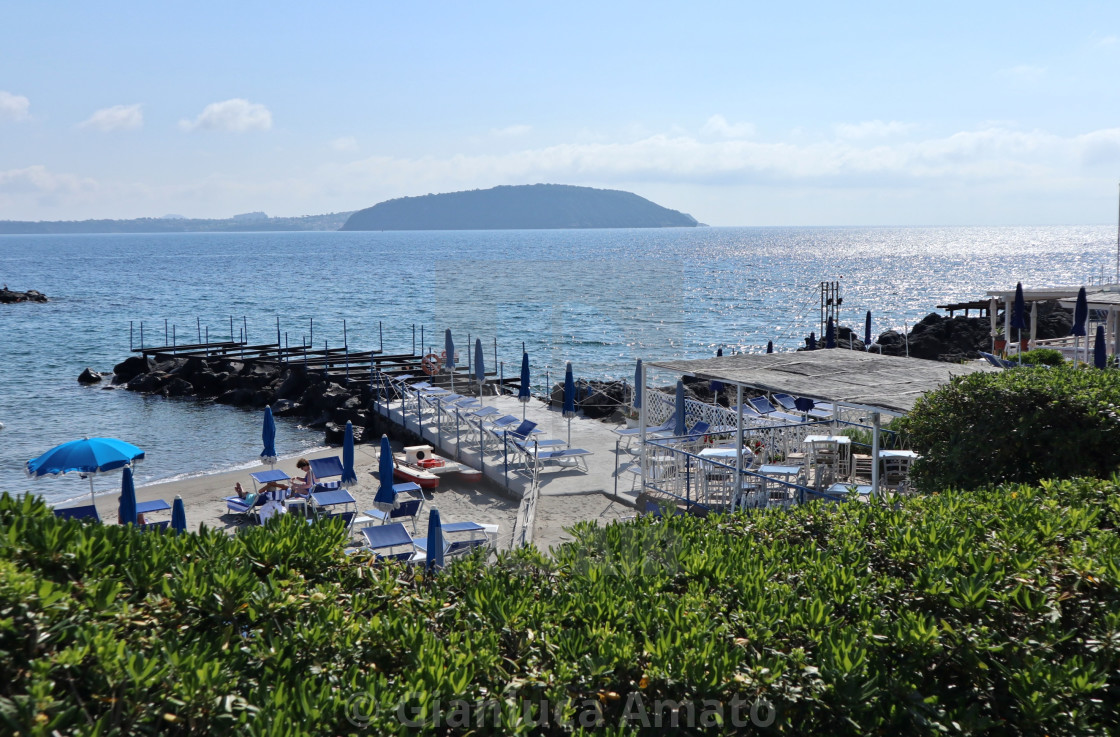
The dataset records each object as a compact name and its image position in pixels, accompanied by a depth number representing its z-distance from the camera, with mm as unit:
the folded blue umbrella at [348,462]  15641
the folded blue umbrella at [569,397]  17994
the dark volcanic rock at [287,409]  29625
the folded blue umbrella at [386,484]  13570
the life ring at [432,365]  28297
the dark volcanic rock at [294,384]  31592
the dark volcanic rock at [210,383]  33906
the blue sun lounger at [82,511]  13316
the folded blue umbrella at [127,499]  12023
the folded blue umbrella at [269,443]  17109
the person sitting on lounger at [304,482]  15126
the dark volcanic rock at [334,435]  24953
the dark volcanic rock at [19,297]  75938
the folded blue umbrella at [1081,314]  18078
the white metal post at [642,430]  13333
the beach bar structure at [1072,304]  19156
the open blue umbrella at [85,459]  13328
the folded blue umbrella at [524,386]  20125
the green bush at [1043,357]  17156
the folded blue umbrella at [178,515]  11783
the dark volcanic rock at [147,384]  34625
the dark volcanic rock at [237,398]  32062
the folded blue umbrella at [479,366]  22320
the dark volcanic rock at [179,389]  33906
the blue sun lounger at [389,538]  11438
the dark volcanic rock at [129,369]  37250
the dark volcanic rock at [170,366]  36419
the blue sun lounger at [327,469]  16438
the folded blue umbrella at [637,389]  18916
